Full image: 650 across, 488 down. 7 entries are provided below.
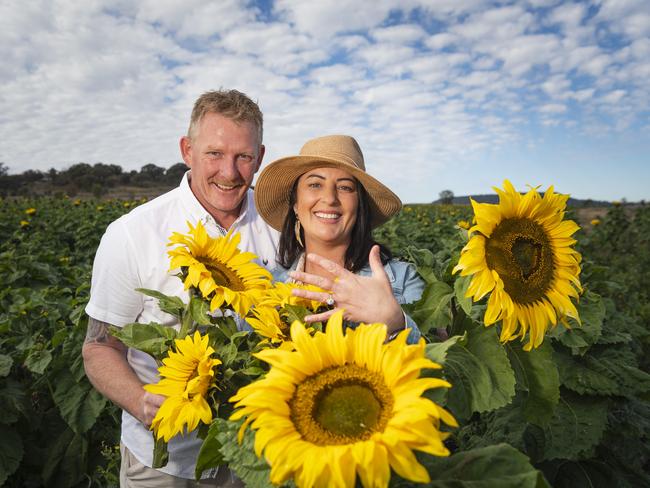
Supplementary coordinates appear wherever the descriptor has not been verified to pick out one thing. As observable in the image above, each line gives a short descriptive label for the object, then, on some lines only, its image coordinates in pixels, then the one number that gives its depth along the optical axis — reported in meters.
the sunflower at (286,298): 1.48
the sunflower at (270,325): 1.39
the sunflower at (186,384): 1.35
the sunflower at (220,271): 1.57
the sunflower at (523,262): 1.40
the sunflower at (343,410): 0.91
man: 2.43
